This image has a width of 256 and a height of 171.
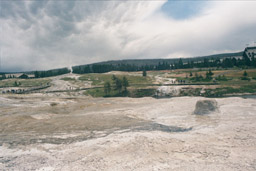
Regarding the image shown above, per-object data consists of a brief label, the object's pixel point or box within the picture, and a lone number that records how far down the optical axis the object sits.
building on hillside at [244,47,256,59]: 171.45
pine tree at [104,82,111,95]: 89.81
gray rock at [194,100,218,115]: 25.35
